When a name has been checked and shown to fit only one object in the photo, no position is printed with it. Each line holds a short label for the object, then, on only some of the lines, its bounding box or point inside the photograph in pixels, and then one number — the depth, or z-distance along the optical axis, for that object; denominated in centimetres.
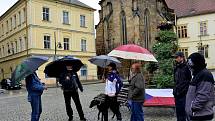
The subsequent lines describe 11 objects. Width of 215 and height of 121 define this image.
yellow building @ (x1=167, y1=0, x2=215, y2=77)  2587
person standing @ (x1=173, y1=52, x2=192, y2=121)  436
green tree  677
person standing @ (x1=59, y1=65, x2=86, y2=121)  552
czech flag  585
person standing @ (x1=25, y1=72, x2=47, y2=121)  470
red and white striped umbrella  561
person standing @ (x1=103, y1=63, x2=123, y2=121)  519
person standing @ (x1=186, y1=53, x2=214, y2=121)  269
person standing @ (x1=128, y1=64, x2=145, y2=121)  456
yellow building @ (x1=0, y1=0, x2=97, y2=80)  2119
